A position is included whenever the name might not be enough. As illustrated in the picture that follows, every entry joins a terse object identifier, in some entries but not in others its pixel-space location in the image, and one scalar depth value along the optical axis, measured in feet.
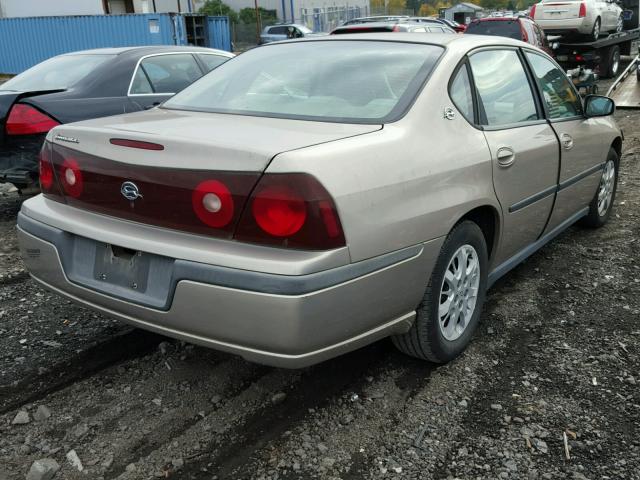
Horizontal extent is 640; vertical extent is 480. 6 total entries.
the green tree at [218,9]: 152.97
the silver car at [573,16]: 54.13
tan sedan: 7.49
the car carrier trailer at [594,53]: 53.98
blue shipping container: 68.49
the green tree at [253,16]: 151.33
